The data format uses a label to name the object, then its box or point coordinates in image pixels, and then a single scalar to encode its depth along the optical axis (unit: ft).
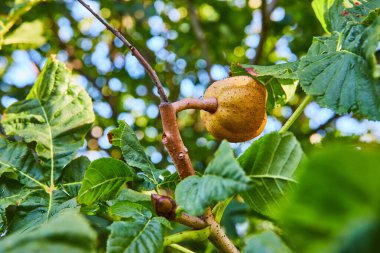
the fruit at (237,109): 1.58
